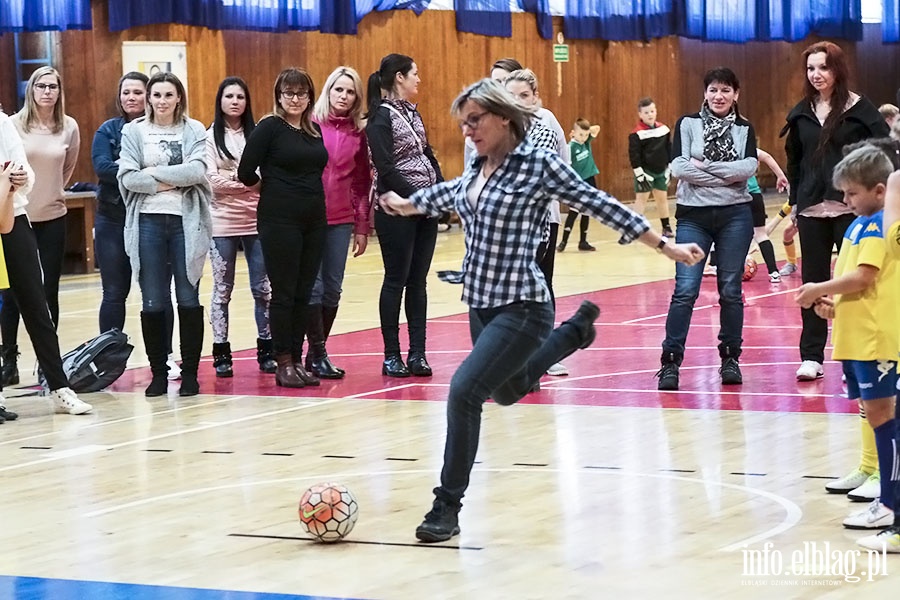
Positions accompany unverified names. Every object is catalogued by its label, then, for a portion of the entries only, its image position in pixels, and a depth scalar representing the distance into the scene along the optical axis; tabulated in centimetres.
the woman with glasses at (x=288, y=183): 887
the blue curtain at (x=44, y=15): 1675
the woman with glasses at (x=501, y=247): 541
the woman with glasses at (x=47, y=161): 933
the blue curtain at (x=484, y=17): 2314
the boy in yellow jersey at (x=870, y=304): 543
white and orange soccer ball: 546
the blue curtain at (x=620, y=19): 2525
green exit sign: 2516
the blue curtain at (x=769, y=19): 2689
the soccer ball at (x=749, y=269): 1479
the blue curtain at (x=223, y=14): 1828
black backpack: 927
